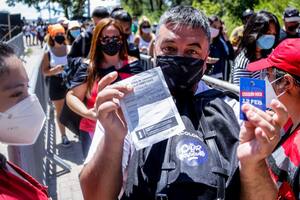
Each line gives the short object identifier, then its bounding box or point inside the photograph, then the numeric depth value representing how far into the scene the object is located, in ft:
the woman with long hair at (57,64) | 16.80
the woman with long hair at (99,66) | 9.55
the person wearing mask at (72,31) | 19.41
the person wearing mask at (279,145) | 3.97
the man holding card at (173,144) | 4.33
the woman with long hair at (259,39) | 11.36
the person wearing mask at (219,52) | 16.53
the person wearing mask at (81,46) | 12.74
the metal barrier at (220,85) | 9.18
